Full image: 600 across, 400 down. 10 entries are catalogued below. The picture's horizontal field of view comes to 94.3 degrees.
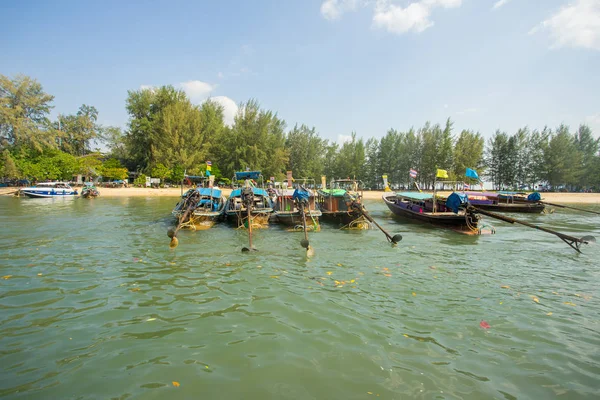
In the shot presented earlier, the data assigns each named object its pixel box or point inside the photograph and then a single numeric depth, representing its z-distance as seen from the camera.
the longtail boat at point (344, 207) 15.76
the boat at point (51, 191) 34.22
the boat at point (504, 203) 27.25
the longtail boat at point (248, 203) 15.22
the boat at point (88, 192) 34.41
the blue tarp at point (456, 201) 15.06
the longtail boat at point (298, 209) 15.08
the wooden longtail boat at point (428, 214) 14.77
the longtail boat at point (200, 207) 14.44
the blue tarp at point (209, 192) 16.84
